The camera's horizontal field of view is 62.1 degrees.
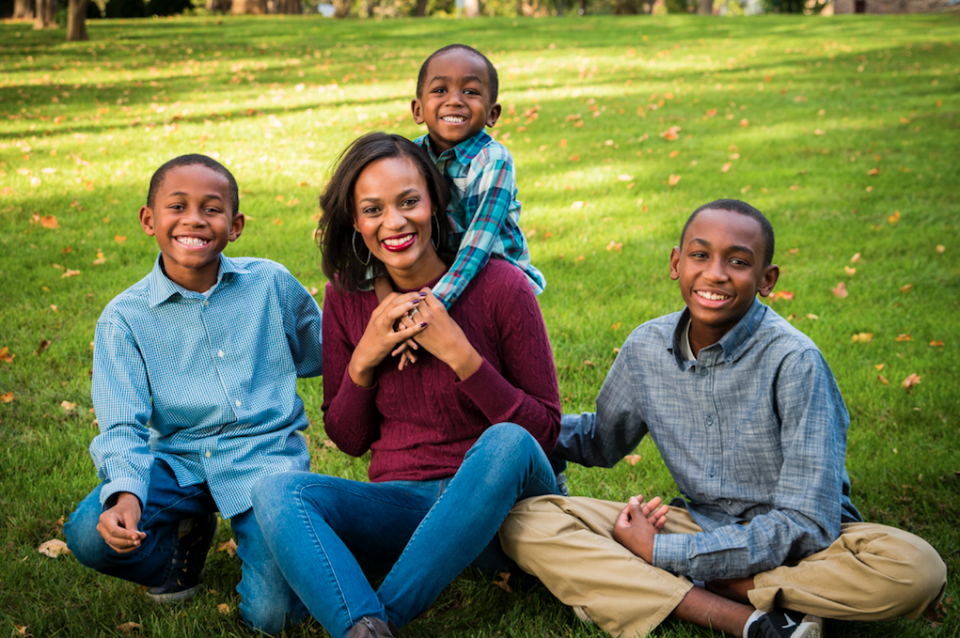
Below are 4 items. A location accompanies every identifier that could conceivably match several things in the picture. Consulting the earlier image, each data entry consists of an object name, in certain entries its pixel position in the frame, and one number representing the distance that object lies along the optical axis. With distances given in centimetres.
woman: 245
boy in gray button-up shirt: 241
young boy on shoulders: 316
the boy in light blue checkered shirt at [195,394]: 270
